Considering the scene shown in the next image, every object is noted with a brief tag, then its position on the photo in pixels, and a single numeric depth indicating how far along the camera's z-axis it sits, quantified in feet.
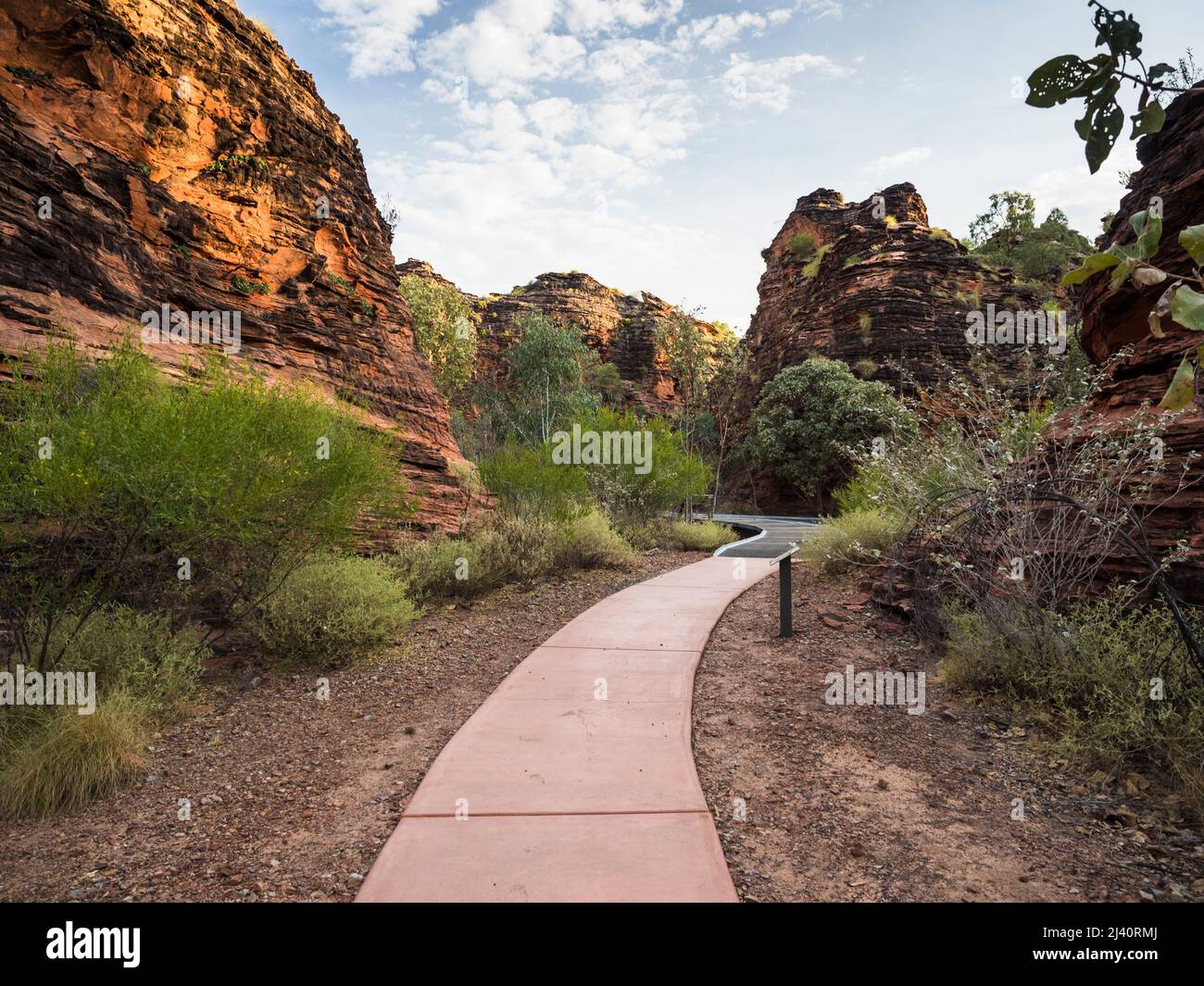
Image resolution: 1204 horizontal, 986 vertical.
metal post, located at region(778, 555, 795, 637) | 21.16
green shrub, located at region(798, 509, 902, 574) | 28.12
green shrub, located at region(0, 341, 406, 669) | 13.75
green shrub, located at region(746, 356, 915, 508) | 89.71
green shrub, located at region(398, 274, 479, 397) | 104.88
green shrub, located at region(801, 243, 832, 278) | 120.66
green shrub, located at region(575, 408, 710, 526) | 45.09
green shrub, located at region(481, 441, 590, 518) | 33.76
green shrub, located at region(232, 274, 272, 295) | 31.73
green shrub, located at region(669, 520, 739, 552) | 46.37
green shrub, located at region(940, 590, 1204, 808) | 11.23
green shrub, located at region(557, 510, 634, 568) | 32.76
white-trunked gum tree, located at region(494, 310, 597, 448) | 109.09
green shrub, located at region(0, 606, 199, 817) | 11.14
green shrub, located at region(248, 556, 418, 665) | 18.40
